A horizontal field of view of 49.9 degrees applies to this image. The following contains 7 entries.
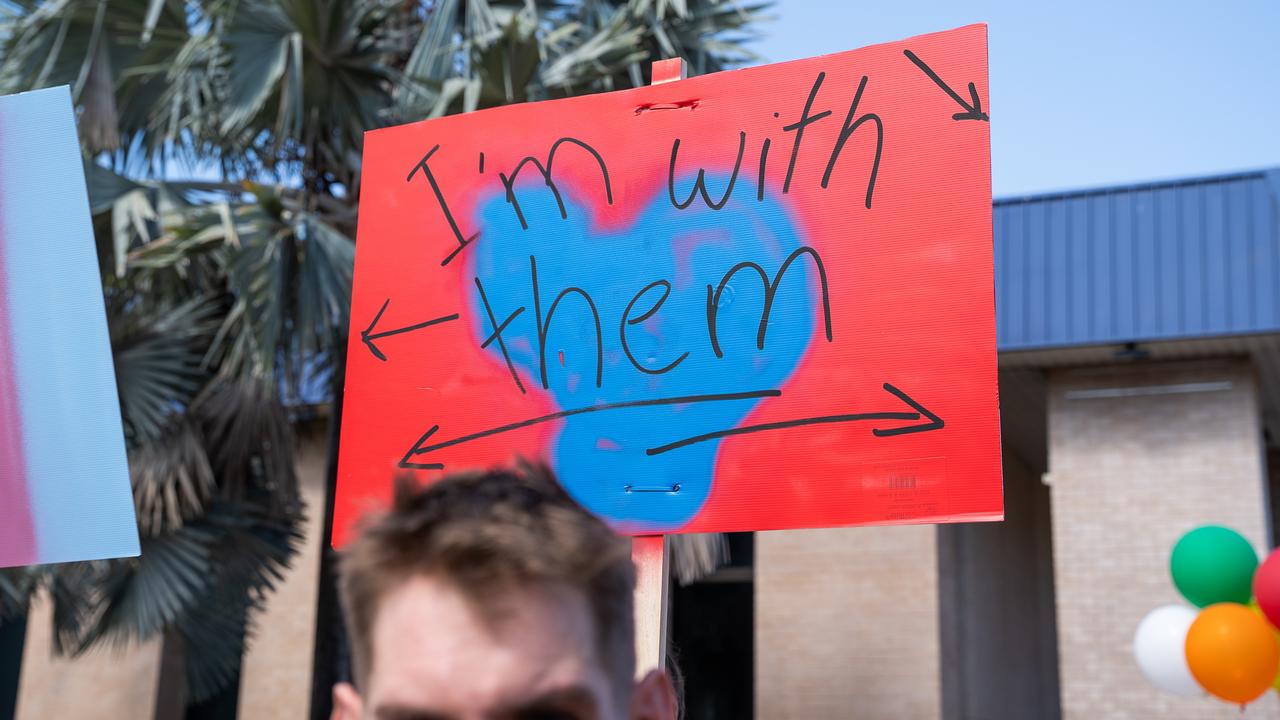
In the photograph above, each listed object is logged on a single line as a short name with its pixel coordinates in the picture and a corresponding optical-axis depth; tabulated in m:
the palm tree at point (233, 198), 8.66
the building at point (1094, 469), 9.79
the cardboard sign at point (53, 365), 2.97
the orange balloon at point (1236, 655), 7.02
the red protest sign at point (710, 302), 2.73
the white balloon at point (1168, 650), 7.65
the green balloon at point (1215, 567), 7.60
